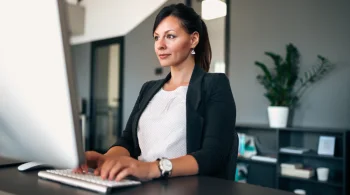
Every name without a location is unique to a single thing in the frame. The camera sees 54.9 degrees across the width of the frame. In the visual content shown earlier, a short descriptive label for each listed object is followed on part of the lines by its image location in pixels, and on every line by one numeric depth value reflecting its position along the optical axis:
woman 1.16
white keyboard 0.75
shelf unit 3.32
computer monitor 0.61
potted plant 3.62
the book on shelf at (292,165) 3.54
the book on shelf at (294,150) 3.47
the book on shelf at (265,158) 3.70
